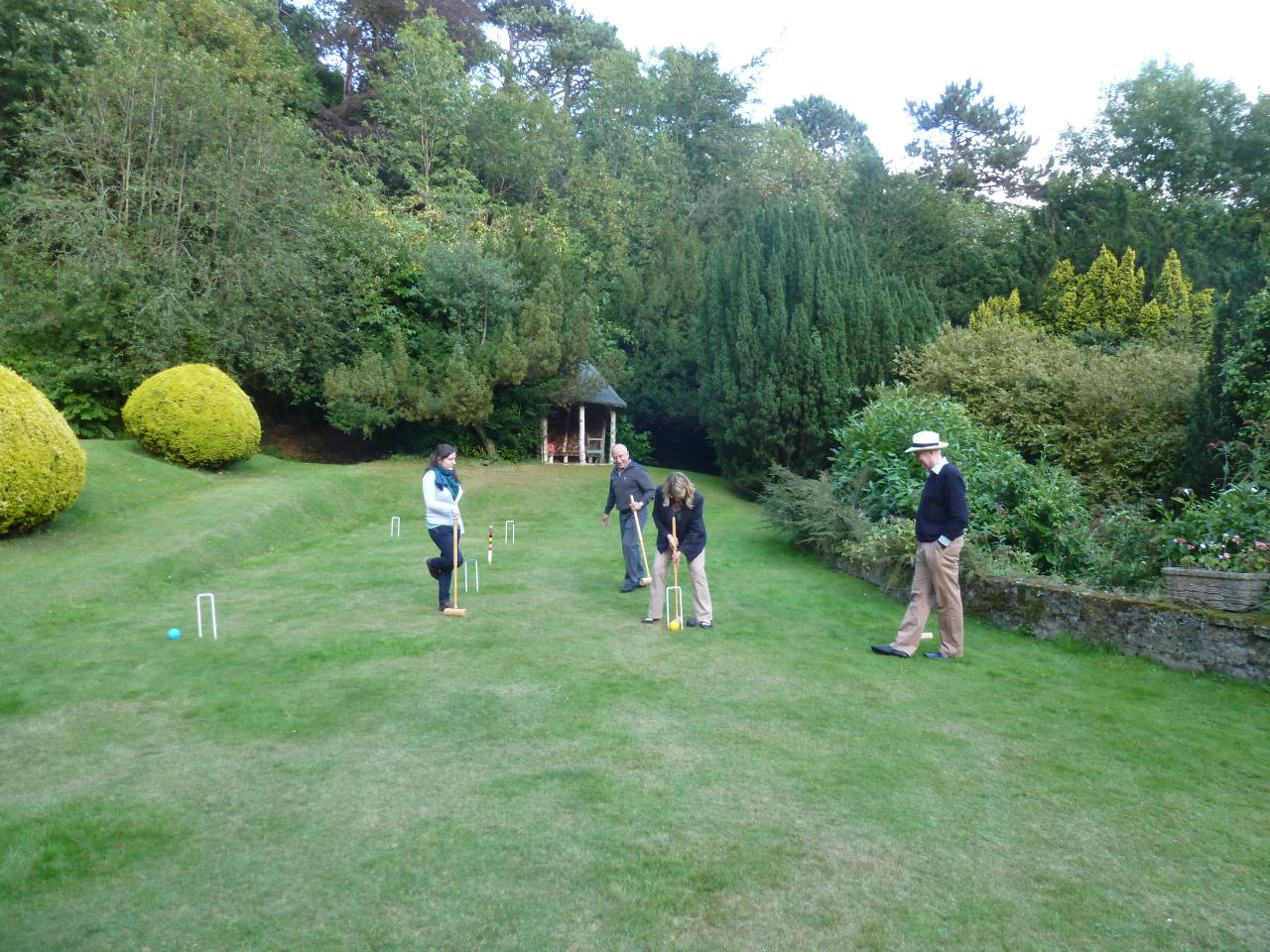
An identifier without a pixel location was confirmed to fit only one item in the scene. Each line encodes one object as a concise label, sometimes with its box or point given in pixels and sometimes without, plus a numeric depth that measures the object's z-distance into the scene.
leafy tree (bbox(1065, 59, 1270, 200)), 34.94
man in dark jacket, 11.47
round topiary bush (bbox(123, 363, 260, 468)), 19.34
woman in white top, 9.74
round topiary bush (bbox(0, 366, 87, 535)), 12.34
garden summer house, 27.81
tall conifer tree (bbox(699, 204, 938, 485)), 22.66
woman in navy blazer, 9.24
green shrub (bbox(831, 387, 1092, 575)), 11.16
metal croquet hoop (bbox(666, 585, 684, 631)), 9.23
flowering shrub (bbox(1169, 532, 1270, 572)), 7.81
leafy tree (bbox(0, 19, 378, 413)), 21.56
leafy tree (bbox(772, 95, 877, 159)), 61.91
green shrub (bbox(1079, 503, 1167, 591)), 9.24
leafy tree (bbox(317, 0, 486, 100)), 37.94
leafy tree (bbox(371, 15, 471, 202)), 34.06
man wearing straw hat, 7.88
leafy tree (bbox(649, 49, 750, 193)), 42.72
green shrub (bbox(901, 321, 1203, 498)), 17.36
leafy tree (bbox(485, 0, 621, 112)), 46.03
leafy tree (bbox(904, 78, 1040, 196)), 45.34
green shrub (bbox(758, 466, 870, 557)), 13.45
